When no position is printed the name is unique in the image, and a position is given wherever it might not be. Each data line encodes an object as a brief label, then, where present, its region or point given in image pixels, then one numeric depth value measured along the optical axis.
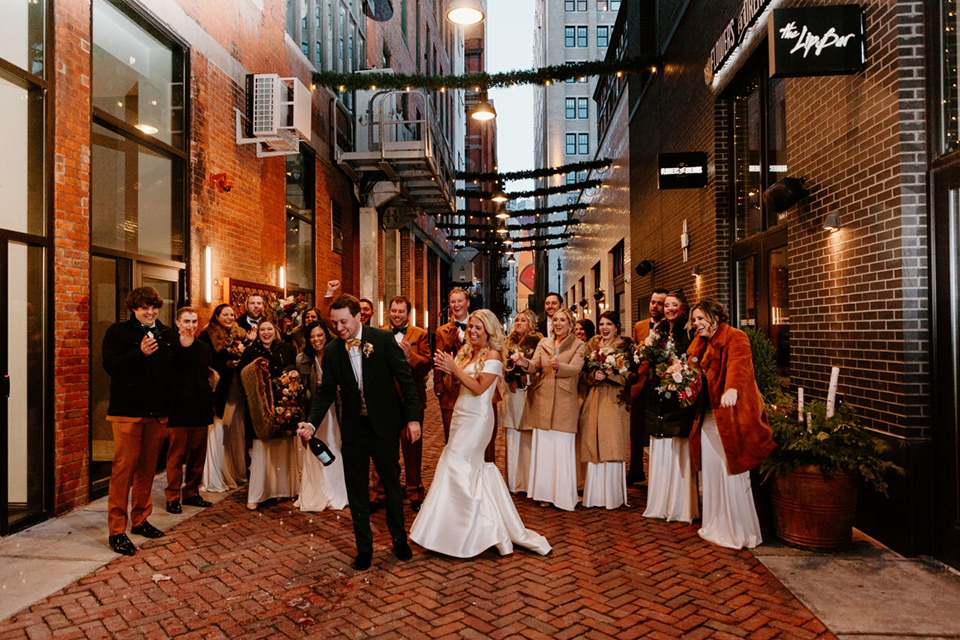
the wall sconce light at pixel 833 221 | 5.97
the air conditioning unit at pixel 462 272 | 33.34
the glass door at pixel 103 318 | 7.07
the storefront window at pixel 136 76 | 7.17
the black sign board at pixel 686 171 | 9.99
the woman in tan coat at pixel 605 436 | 6.60
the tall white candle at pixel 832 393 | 5.22
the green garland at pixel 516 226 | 27.00
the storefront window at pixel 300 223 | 12.31
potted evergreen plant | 5.04
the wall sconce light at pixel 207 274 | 8.73
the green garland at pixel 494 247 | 37.09
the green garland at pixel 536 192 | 21.73
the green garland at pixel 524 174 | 19.69
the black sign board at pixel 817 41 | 5.52
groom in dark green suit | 4.95
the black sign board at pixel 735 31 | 7.66
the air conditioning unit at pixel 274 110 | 9.66
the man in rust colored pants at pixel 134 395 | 5.25
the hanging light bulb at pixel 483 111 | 13.49
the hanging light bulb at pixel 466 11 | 9.89
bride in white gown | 5.05
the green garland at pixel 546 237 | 32.84
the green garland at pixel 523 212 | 24.34
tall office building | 56.44
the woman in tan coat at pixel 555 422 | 6.59
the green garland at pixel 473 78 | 12.15
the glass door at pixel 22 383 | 5.62
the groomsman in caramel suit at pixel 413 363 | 6.62
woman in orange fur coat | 5.27
